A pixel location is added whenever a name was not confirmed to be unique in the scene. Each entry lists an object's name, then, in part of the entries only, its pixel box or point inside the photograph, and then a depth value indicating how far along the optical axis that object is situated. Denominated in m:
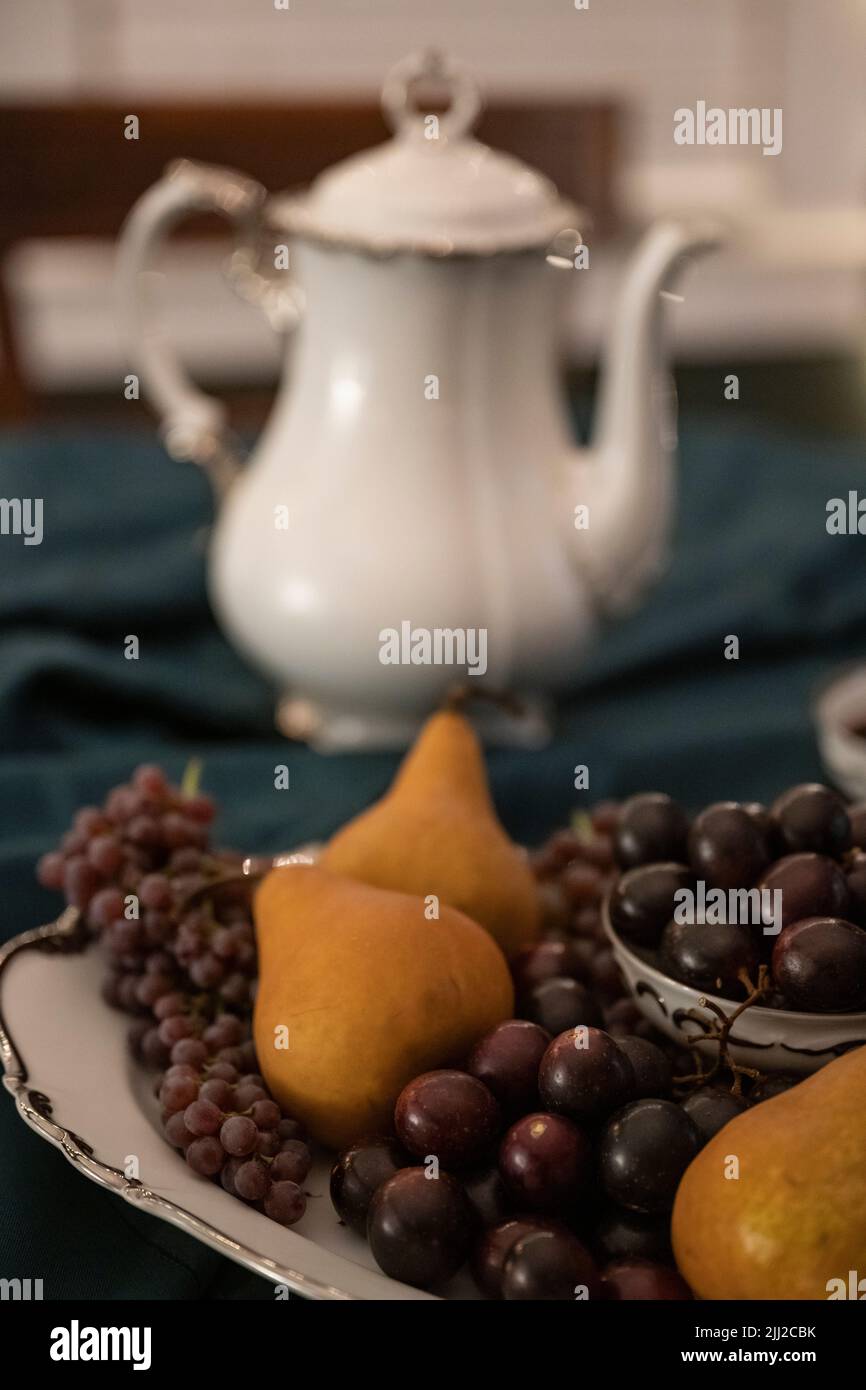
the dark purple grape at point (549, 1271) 0.31
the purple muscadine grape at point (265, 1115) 0.37
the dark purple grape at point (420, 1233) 0.33
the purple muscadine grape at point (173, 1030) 0.40
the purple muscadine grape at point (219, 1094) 0.37
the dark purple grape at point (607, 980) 0.44
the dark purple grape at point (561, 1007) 0.40
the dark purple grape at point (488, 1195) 0.35
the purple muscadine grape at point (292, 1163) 0.36
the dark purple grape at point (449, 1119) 0.35
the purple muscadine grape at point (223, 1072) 0.39
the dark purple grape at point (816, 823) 0.40
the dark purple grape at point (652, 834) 0.42
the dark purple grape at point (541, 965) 0.42
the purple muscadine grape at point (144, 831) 0.46
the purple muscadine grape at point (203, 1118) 0.37
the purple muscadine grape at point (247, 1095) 0.38
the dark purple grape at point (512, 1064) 0.36
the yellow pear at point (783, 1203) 0.31
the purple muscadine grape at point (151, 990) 0.42
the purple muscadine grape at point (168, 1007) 0.41
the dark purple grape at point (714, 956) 0.37
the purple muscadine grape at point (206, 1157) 0.36
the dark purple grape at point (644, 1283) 0.32
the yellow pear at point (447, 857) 0.44
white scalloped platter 0.33
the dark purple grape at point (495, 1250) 0.33
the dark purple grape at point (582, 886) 0.48
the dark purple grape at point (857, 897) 0.39
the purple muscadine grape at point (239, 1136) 0.36
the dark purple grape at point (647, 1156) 0.34
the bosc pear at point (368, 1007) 0.37
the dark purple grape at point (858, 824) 0.41
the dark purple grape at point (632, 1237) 0.34
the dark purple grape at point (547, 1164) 0.34
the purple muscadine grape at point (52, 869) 0.47
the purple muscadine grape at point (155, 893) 0.44
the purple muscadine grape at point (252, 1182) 0.35
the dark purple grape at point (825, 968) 0.35
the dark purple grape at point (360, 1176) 0.35
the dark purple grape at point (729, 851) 0.40
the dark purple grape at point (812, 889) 0.38
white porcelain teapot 0.63
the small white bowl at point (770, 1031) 0.36
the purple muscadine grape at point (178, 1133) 0.37
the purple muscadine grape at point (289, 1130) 0.37
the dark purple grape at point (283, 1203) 0.35
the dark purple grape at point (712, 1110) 0.35
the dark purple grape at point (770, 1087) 0.36
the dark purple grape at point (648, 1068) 0.37
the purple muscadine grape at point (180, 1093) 0.38
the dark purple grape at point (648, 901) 0.40
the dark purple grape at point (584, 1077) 0.35
